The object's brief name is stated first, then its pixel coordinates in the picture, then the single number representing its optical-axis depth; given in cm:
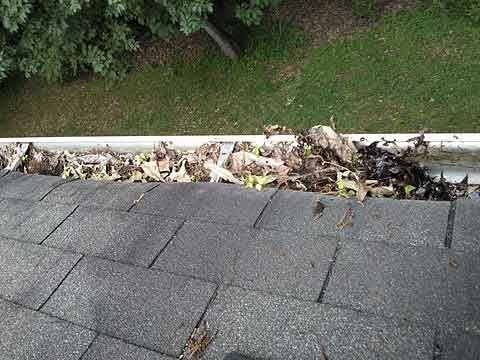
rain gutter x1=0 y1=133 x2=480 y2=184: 228
